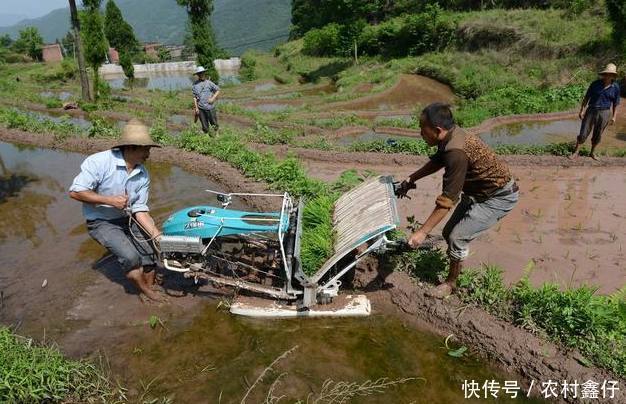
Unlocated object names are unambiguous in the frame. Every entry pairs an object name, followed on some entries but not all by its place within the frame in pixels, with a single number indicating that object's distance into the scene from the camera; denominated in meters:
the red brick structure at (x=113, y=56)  63.39
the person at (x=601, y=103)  7.57
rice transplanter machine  3.82
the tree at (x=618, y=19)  15.29
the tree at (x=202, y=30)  26.17
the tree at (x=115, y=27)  49.66
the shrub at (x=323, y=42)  36.35
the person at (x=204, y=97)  9.30
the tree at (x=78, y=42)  18.92
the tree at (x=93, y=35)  21.20
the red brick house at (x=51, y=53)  62.41
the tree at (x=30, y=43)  61.69
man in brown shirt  3.29
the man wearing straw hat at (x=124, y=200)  3.59
